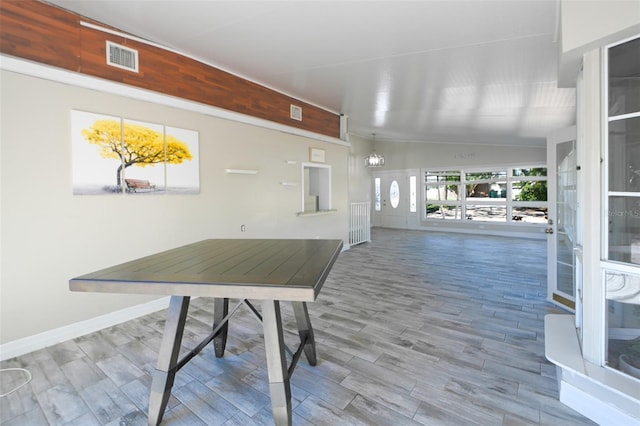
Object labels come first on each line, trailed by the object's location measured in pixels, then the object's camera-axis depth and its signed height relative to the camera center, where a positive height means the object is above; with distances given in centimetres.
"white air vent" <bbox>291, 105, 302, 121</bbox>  553 +179
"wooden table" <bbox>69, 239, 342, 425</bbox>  143 -35
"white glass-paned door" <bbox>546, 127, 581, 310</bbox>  327 -11
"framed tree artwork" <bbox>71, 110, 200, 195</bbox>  289 +60
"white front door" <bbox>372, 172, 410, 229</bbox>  1123 +35
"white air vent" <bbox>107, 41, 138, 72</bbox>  306 +161
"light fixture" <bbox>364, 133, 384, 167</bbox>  873 +140
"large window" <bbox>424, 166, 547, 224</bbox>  880 +40
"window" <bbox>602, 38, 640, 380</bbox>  178 -2
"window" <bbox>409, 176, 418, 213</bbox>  1104 +49
